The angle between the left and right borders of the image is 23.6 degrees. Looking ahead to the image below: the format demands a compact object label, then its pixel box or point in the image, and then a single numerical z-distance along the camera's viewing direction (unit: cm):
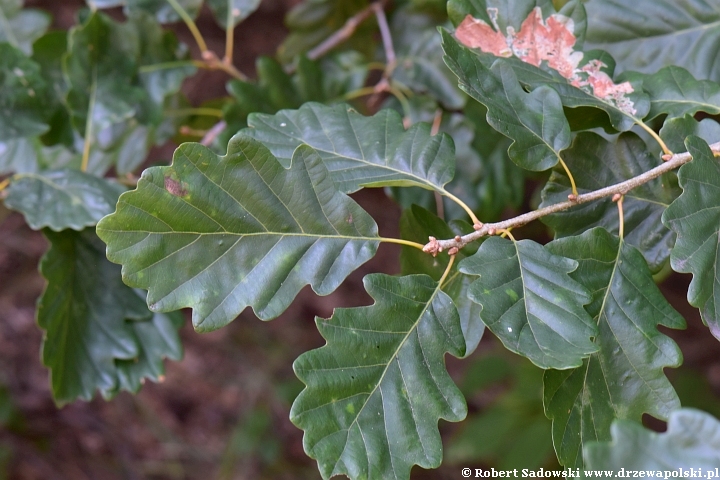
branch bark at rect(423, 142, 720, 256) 61
